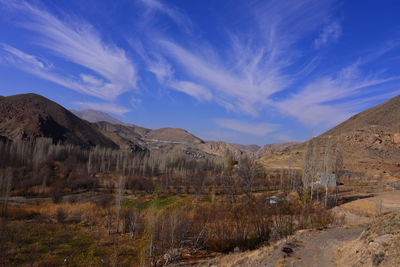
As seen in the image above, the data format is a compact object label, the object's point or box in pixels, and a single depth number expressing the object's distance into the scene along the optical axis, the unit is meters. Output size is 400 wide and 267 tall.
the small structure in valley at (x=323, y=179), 39.53
